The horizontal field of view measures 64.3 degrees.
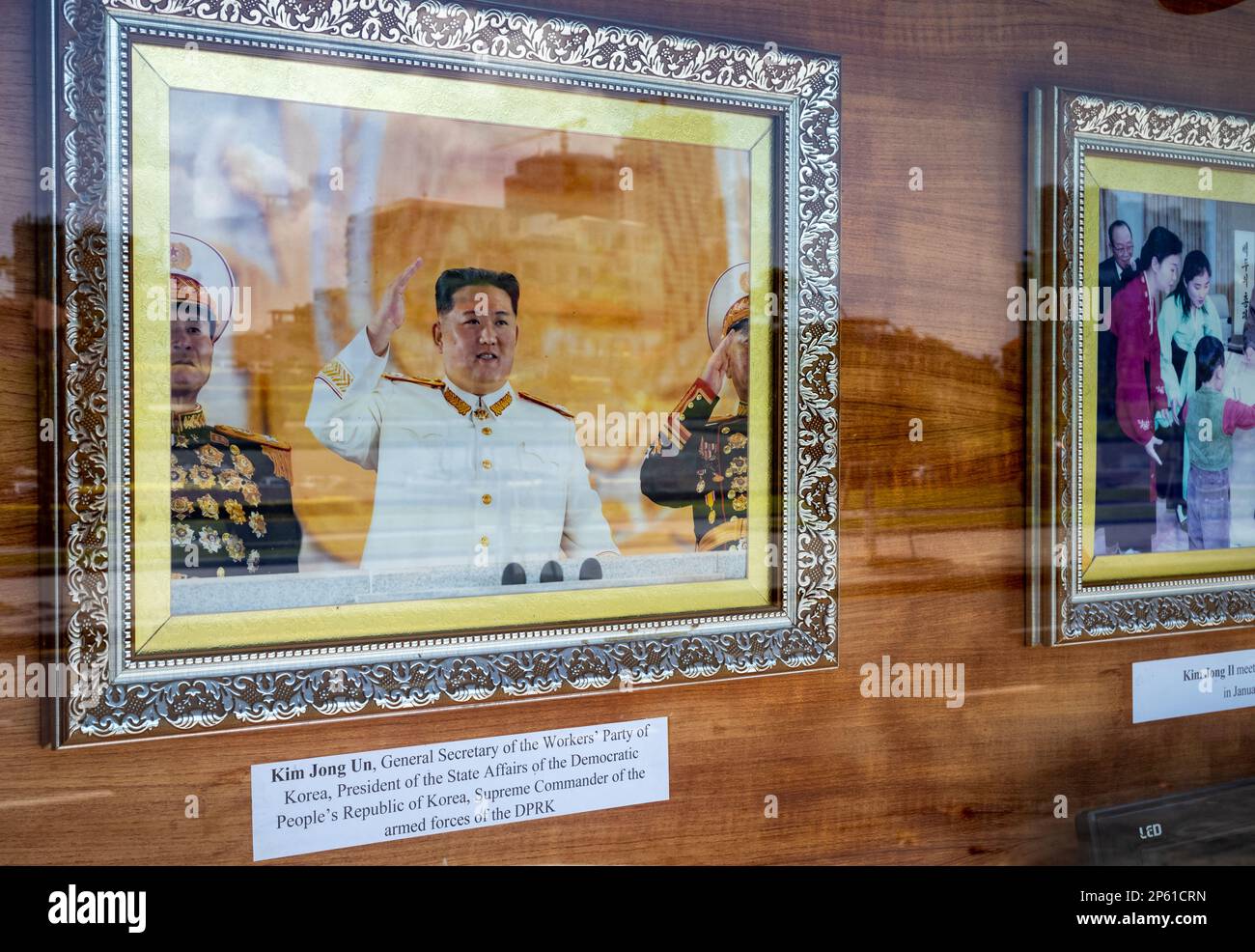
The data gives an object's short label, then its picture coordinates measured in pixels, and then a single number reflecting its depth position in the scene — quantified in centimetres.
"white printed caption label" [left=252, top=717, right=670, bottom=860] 125
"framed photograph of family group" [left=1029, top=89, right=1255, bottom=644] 160
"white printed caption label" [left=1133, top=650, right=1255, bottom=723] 172
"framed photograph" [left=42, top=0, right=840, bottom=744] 114
